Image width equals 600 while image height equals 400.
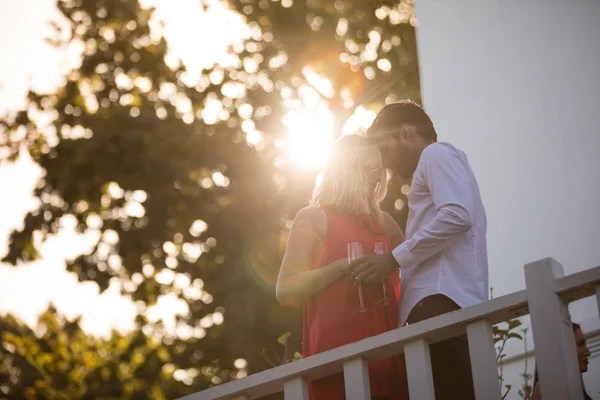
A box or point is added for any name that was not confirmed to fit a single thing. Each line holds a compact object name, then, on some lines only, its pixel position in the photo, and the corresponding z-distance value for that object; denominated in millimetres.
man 2836
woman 3033
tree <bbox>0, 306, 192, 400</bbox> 11828
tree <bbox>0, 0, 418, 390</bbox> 10344
